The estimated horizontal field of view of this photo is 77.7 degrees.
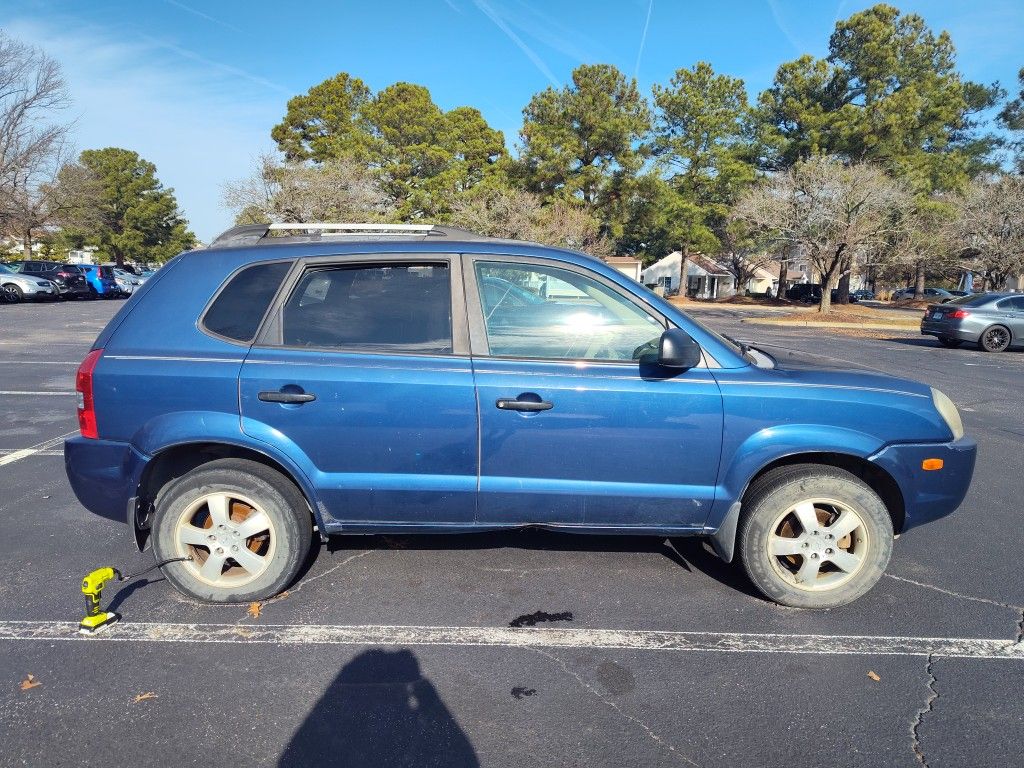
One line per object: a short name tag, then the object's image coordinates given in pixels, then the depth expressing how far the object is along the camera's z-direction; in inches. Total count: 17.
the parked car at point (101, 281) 1190.9
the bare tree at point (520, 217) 1369.3
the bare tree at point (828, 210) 1044.5
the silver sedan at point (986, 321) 605.9
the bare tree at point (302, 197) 1318.9
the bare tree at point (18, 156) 1373.0
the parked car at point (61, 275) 1066.1
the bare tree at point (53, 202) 1445.6
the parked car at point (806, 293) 1883.6
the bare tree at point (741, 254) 1447.0
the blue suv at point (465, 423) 119.5
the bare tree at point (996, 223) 1243.8
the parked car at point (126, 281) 1320.1
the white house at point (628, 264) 2222.4
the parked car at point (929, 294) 2066.9
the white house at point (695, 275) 2667.3
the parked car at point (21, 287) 985.4
